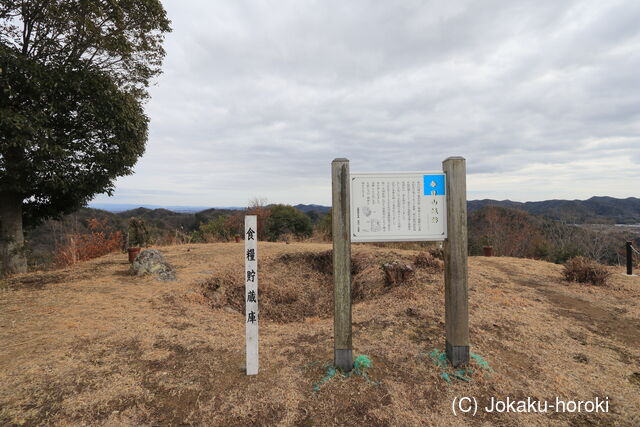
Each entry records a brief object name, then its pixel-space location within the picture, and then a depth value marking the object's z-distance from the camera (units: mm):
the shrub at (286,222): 17453
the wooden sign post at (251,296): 2672
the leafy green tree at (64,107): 5129
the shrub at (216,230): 14695
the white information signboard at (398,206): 2646
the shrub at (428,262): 5719
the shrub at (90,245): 8086
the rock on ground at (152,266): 5872
